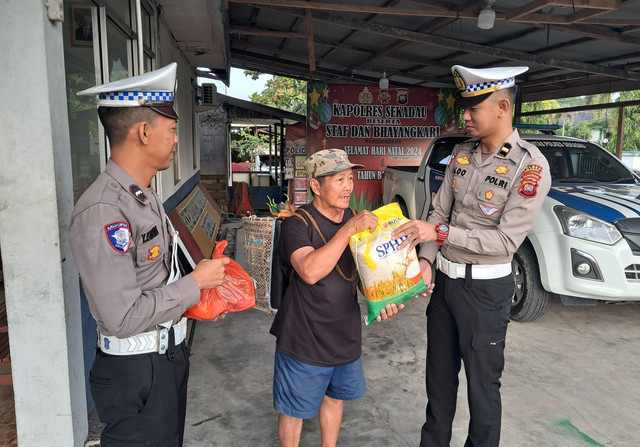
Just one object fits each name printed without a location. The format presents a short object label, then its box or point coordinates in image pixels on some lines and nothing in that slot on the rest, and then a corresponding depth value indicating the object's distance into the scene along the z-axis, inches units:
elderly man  85.7
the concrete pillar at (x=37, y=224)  73.6
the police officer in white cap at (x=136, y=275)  56.1
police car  163.6
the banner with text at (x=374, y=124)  449.7
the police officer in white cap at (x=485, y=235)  89.4
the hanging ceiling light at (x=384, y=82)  418.0
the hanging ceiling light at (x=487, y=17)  223.8
